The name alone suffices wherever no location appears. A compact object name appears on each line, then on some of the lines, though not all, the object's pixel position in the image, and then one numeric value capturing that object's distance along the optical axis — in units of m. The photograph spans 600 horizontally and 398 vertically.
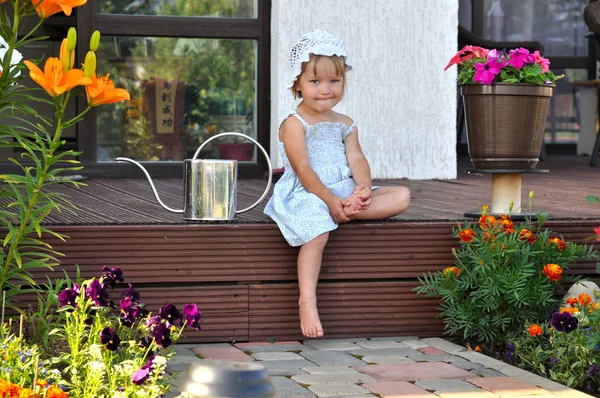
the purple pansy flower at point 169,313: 3.80
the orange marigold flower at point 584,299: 4.51
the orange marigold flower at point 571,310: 4.48
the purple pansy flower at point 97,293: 3.79
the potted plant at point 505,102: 5.27
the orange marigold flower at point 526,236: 4.93
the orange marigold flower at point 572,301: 4.62
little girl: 4.99
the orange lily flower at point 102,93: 3.65
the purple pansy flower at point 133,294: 4.06
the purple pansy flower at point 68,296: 3.83
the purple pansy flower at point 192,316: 3.84
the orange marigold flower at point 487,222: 4.95
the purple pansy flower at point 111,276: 4.09
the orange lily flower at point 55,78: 3.57
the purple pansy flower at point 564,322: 4.28
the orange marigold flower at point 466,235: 4.91
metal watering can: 5.01
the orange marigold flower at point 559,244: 4.94
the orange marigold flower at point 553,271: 4.74
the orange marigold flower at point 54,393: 3.07
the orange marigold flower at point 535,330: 4.52
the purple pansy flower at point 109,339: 3.61
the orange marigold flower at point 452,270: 4.94
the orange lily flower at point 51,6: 3.63
